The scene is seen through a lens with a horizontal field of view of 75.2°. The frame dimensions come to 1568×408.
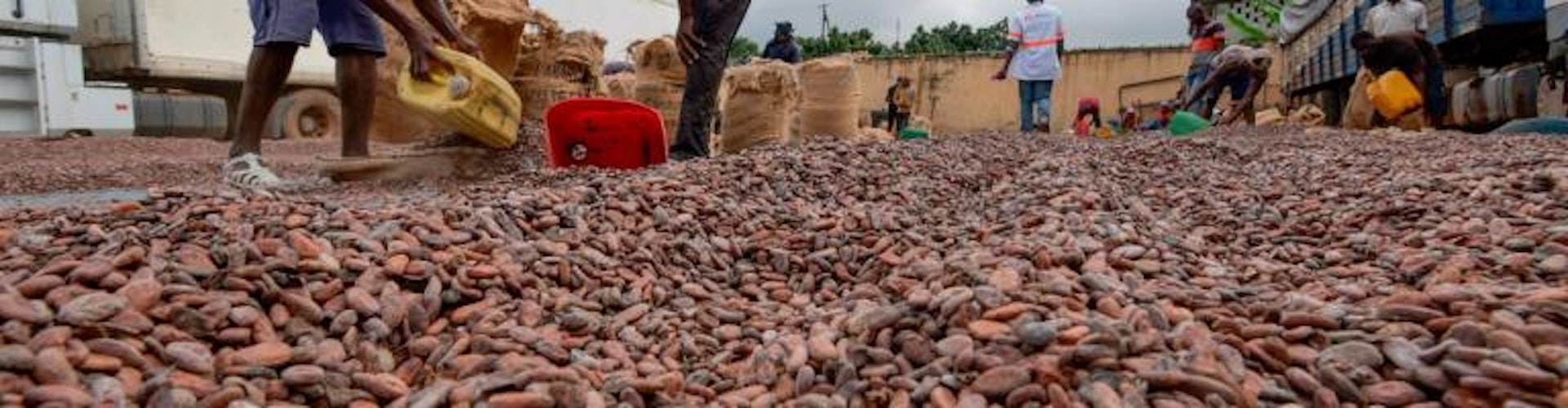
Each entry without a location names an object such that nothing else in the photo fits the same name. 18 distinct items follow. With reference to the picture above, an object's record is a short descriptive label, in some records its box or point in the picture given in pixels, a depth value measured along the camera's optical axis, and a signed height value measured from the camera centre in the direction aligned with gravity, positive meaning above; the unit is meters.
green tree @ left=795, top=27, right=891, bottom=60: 26.70 +2.09
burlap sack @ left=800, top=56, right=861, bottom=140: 5.75 +0.14
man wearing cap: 7.21 +0.55
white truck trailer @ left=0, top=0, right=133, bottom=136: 6.57 +0.42
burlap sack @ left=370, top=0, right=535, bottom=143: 3.82 +0.40
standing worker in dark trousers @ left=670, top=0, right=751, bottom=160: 3.47 +0.24
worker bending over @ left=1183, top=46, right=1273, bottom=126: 7.79 +0.26
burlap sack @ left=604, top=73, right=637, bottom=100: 6.42 +0.26
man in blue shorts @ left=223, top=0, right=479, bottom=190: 2.85 +0.25
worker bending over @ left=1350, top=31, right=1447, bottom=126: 5.95 +0.26
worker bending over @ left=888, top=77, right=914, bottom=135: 13.11 +0.19
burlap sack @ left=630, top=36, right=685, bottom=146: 5.07 +0.24
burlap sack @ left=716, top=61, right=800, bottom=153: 4.95 +0.09
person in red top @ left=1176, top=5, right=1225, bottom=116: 8.42 +0.55
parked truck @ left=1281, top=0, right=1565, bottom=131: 5.47 +0.32
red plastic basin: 3.07 -0.02
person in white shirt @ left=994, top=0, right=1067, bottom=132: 6.79 +0.40
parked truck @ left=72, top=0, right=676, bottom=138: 7.81 +0.62
